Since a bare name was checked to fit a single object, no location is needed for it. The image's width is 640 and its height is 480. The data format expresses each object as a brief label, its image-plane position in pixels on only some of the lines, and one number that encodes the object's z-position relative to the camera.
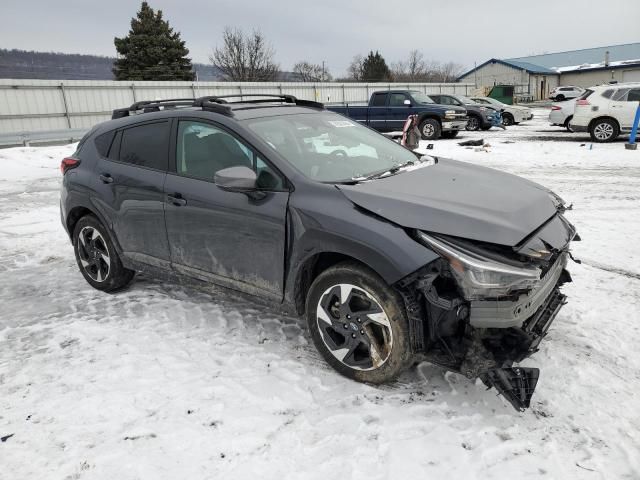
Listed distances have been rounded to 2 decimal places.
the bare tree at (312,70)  68.12
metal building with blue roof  51.97
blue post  13.34
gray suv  2.58
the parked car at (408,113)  17.81
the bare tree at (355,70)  74.18
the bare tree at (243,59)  48.22
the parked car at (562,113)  17.49
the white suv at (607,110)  14.53
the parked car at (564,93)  40.72
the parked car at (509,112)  23.66
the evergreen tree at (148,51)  43.19
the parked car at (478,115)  20.44
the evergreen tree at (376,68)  66.81
